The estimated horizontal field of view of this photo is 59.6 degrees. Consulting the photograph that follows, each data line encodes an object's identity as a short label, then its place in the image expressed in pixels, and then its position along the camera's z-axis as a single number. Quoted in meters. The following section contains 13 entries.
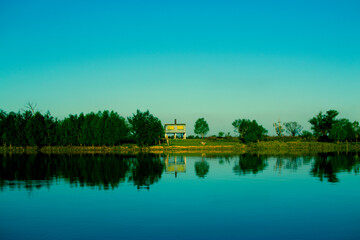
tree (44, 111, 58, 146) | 87.38
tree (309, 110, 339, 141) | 104.62
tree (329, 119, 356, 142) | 97.25
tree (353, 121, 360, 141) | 101.34
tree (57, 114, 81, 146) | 86.44
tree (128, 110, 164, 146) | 81.19
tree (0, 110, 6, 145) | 88.88
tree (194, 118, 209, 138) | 123.24
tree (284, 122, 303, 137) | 134.62
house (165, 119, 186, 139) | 109.38
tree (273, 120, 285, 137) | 120.62
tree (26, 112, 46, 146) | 86.12
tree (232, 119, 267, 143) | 93.44
